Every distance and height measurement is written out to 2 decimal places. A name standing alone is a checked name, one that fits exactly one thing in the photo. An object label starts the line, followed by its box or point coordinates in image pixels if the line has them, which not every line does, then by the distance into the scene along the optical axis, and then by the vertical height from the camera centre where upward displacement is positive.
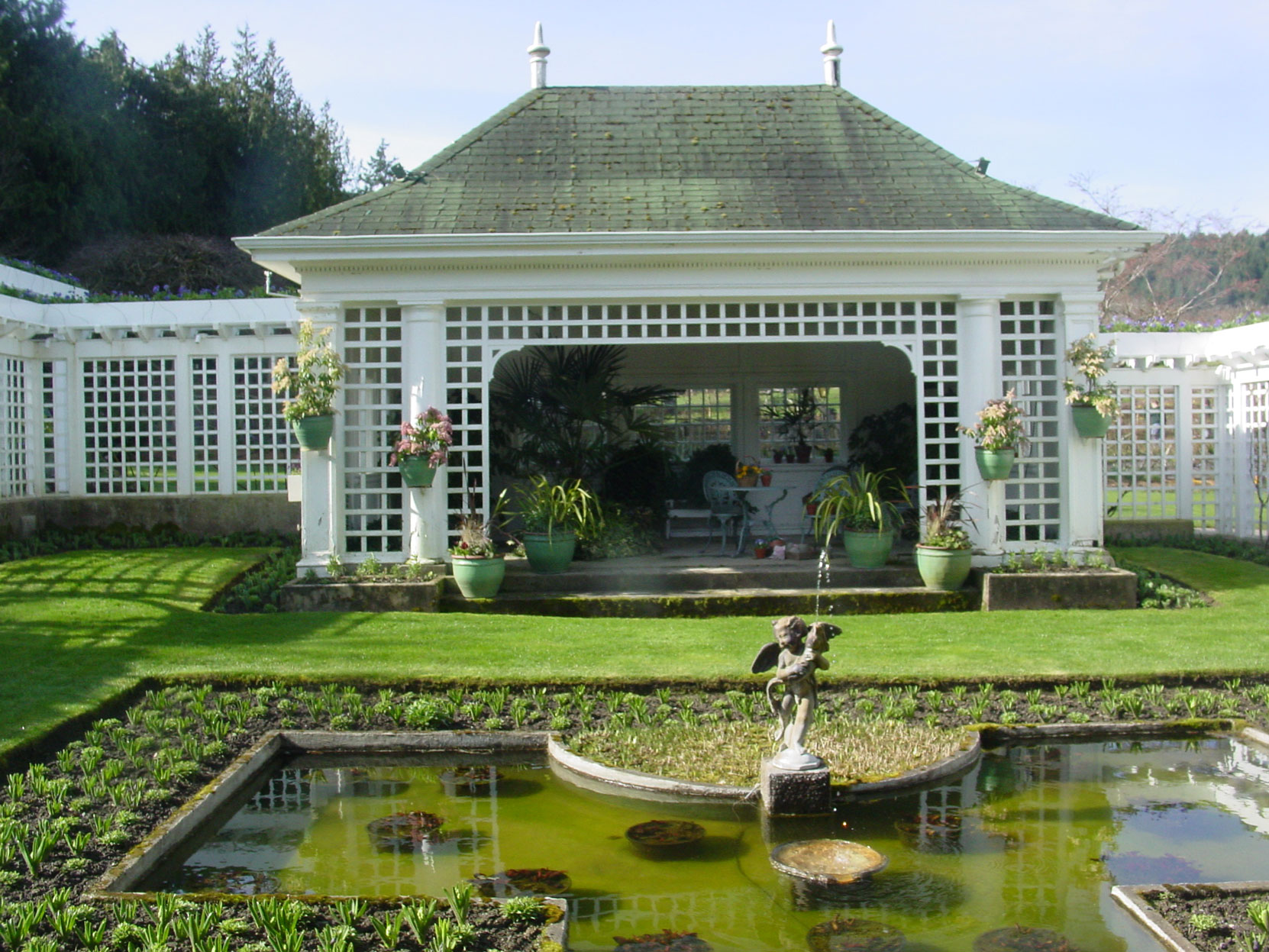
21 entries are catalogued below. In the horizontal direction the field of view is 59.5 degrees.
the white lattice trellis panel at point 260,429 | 13.73 +0.71
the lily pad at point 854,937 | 3.78 -1.60
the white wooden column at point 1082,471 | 10.07 +0.00
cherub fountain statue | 4.98 -0.89
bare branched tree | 31.66 +5.86
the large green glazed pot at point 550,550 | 9.96 -0.62
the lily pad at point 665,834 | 4.75 -1.56
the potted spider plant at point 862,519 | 10.00 -0.40
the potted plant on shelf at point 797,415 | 13.74 +0.75
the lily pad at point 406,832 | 4.75 -1.54
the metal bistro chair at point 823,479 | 12.37 -0.04
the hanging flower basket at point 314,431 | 9.80 +0.48
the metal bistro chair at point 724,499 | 11.39 -0.22
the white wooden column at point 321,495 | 10.02 -0.10
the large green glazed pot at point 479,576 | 9.38 -0.79
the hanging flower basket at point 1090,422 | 9.82 +0.43
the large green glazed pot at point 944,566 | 9.49 -0.80
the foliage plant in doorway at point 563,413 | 11.44 +0.71
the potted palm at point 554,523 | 9.95 -0.38
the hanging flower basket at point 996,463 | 9.77 +0.08
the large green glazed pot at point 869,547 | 9.99 -0.66
